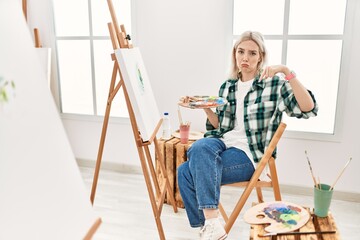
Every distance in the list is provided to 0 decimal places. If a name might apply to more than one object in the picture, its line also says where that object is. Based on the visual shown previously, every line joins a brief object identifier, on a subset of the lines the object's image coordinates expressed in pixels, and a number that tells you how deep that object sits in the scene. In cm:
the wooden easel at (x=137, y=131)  180
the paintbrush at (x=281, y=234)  140
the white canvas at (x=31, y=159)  77
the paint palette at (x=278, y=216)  145
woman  176
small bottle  253
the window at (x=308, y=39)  239
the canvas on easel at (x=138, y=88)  174
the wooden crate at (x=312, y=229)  140
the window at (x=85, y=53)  298
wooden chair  174
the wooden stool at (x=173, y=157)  237
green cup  151
